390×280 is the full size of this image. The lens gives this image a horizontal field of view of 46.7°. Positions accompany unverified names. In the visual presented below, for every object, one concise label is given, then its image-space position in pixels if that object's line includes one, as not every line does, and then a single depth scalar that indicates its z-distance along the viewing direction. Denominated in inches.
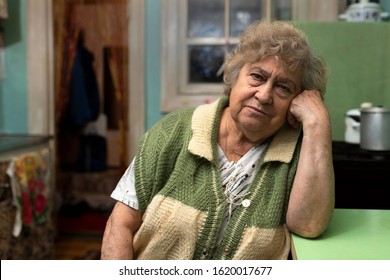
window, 109.5
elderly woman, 46.3
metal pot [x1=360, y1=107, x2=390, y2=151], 74.3
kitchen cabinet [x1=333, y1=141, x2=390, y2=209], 71.2
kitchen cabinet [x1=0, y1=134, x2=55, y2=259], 92.0
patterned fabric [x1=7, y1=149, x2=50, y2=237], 93.7
